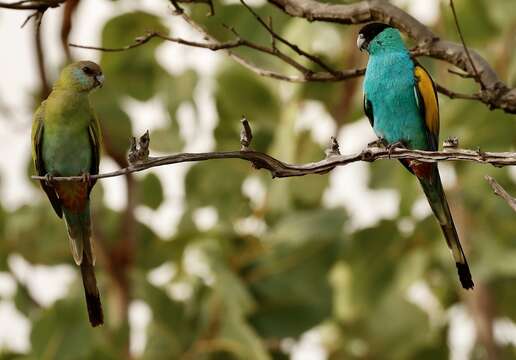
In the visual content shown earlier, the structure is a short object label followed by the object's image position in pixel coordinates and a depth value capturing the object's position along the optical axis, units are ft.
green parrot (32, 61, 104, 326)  21.63
